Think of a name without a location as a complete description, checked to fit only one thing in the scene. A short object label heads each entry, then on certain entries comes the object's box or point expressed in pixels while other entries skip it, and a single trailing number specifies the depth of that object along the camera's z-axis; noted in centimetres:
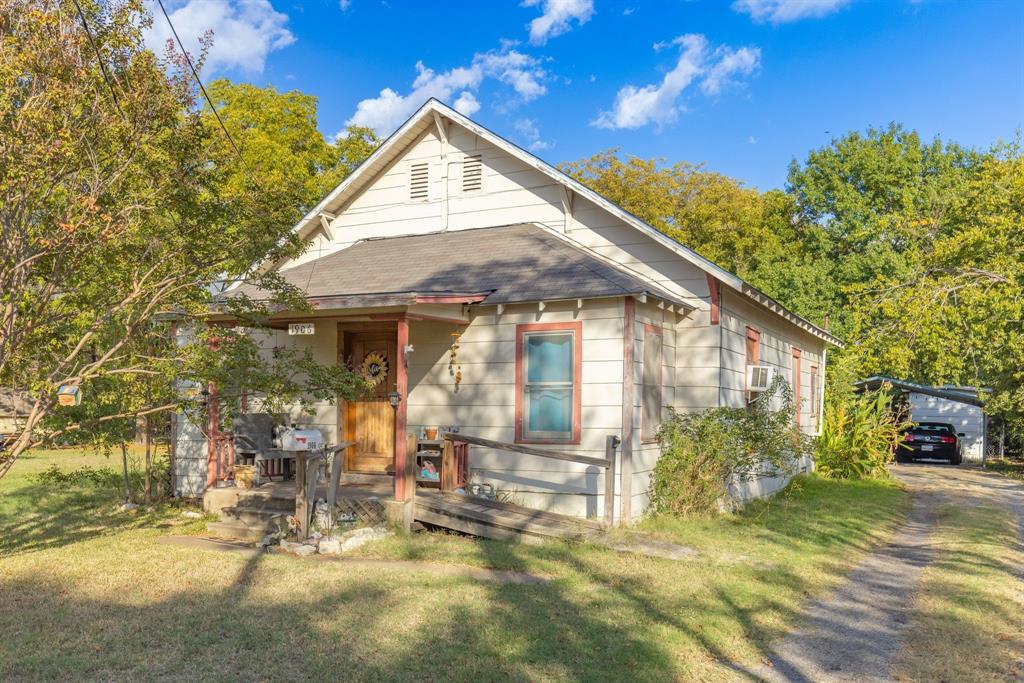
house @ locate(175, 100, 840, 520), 1070
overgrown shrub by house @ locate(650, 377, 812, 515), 1106
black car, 2931
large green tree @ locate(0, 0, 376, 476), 726
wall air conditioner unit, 1348
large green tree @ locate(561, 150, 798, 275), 3581
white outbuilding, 3136
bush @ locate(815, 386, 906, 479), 1886
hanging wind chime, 1165
